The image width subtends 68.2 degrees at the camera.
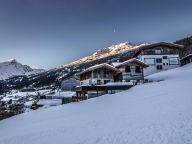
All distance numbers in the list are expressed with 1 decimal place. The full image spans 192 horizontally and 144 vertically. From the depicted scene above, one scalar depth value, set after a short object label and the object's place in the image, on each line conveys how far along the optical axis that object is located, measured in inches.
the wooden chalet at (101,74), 1282.1
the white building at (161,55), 1465.6
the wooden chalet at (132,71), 1301.2
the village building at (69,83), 2292.7
